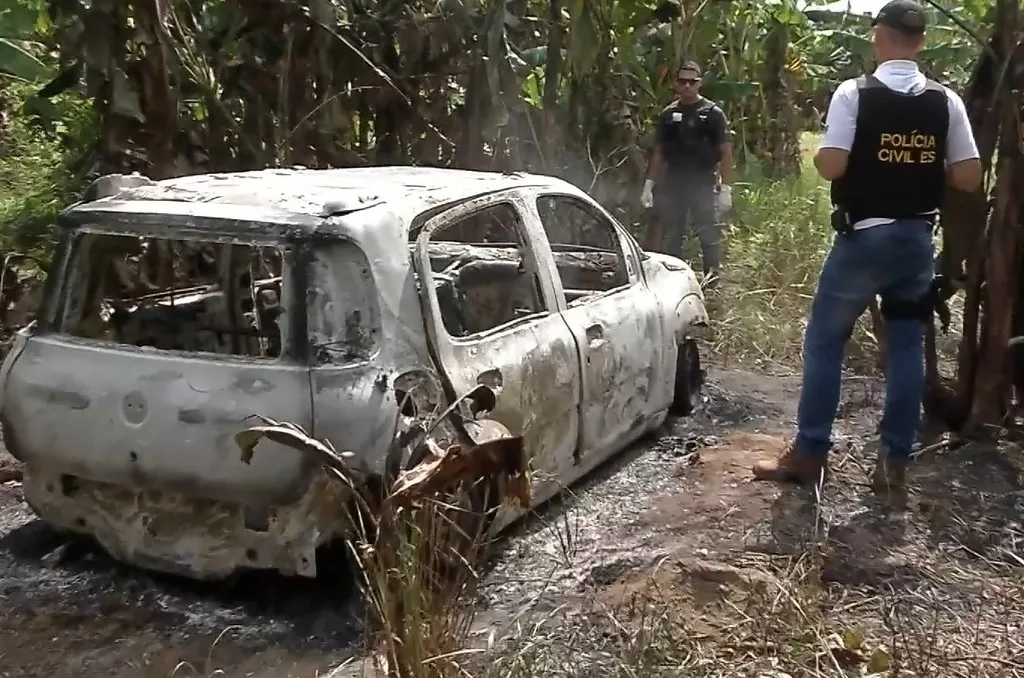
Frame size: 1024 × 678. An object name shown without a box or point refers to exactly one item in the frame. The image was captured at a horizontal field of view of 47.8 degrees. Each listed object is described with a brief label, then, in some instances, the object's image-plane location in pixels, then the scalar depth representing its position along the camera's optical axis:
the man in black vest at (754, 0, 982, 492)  4.94
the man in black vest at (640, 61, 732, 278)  9.06
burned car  3.93
